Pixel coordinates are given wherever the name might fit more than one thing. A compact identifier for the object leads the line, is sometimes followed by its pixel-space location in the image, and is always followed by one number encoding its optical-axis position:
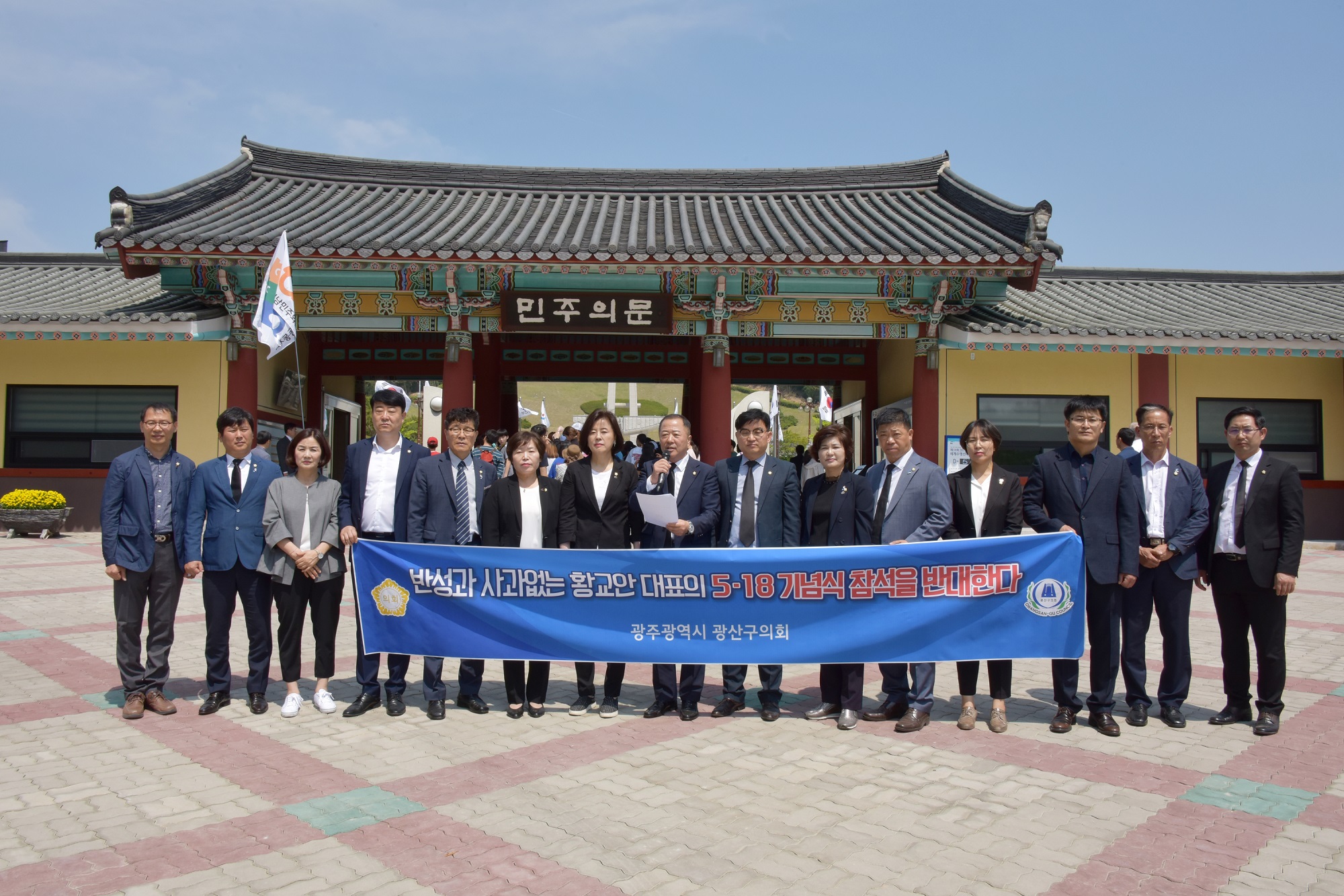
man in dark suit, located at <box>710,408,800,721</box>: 5.17
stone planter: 12.64
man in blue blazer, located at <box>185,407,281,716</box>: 5.17
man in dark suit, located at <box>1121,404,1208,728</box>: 5.00
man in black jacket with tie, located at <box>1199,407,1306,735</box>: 4.88
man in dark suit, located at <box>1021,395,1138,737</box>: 4.93
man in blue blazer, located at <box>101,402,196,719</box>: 5.05
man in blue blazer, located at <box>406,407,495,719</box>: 5.29
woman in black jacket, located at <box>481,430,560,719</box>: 5.19
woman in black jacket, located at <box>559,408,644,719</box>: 5.24
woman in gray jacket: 5.17
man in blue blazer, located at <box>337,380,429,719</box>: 5.31
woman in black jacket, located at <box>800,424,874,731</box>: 5.10
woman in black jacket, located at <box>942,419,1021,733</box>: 5.02
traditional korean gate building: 11.66
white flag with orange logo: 9.52
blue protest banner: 5.00
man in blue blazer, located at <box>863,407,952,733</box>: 5.05
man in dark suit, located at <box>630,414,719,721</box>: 5.15
